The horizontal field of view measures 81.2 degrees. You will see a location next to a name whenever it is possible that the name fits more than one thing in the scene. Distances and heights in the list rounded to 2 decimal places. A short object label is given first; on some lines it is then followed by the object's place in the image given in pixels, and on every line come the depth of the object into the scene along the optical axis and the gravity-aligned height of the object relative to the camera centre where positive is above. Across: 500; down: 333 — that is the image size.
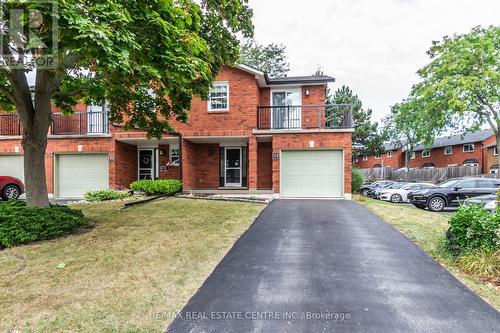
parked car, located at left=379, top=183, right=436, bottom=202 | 18.66 -1.94
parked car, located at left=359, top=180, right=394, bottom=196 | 22.82 -1.97
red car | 13.22 -1.08
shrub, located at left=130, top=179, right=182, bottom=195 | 13.15 -1.05
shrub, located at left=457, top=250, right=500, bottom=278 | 4.64 -1.65
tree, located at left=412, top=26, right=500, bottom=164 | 19.97 +6.06
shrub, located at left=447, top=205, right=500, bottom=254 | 5.11 -1.21
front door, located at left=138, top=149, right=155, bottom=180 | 16.34 -0.03
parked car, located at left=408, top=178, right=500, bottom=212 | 13.37 -1.34
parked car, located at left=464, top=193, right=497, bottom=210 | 8.33 -1.24
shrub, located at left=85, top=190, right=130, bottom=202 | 12.58 -1.38
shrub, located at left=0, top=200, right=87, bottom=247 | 5.84 -1.28
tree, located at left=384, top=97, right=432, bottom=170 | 24.91 +4.09
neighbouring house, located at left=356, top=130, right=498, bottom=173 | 34.03 +1.25
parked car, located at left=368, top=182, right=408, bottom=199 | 20.39 -1.83
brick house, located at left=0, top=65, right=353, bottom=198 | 13.48 +0.86
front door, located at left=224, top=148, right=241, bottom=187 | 15.79 -0.14
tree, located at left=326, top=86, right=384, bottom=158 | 30.45 +3.76
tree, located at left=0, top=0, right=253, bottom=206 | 4.43 +2.11
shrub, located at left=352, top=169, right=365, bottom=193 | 16.92 -0.99
